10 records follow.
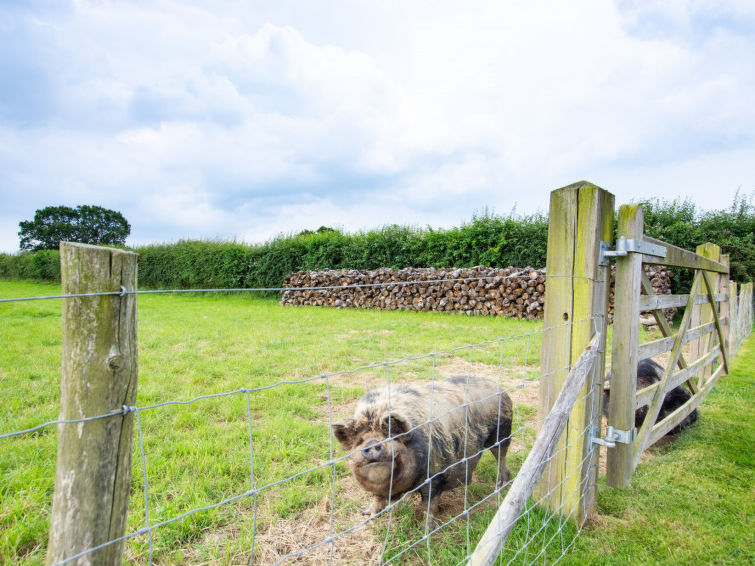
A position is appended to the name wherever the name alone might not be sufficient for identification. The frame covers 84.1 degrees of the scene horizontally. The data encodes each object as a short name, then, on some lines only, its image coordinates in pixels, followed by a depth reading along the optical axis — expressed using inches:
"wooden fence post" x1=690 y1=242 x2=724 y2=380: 220.2
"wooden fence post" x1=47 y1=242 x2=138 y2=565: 45.3
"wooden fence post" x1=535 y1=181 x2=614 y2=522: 102.2
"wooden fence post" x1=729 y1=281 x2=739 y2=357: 274.5
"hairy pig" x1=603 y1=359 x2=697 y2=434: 160.1
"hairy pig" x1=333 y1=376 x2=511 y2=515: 89.4
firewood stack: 441.4
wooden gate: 106.0
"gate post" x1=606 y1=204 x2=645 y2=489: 105.8
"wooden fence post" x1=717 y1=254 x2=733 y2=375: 253.0
